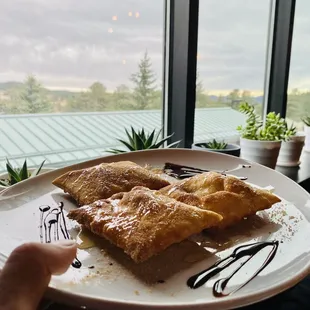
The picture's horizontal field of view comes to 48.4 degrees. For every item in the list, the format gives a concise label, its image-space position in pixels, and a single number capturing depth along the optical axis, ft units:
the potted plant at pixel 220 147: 3.46
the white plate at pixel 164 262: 1.12
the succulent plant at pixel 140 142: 3.32
